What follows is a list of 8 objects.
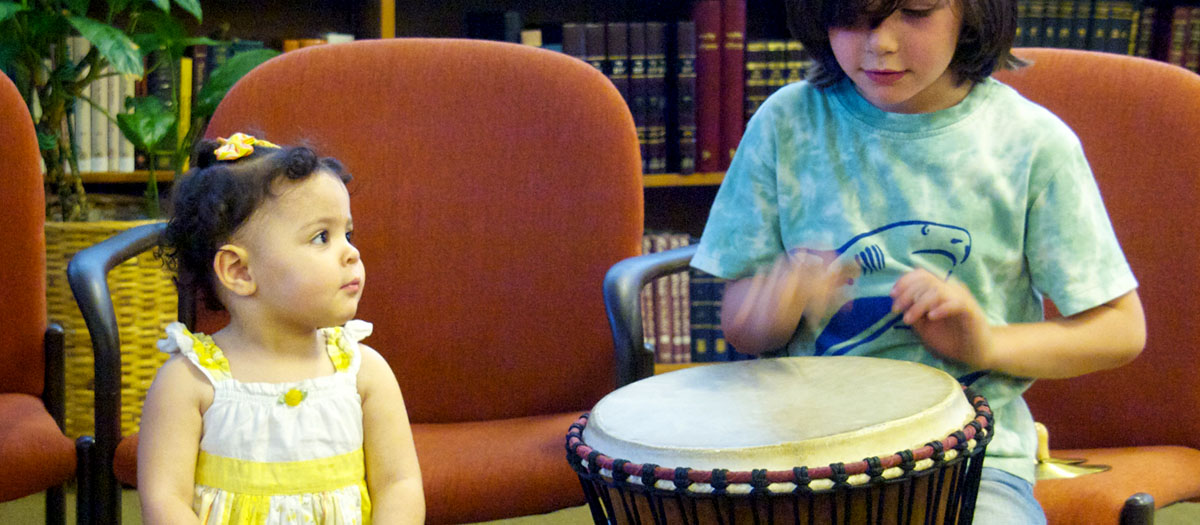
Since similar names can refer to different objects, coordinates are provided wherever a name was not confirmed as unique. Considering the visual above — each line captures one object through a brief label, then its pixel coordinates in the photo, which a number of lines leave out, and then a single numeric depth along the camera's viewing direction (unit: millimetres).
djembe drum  1971
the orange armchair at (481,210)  2491
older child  2129
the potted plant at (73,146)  3011
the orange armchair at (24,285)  2473
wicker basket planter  3016
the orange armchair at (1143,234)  2331
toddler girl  2122
